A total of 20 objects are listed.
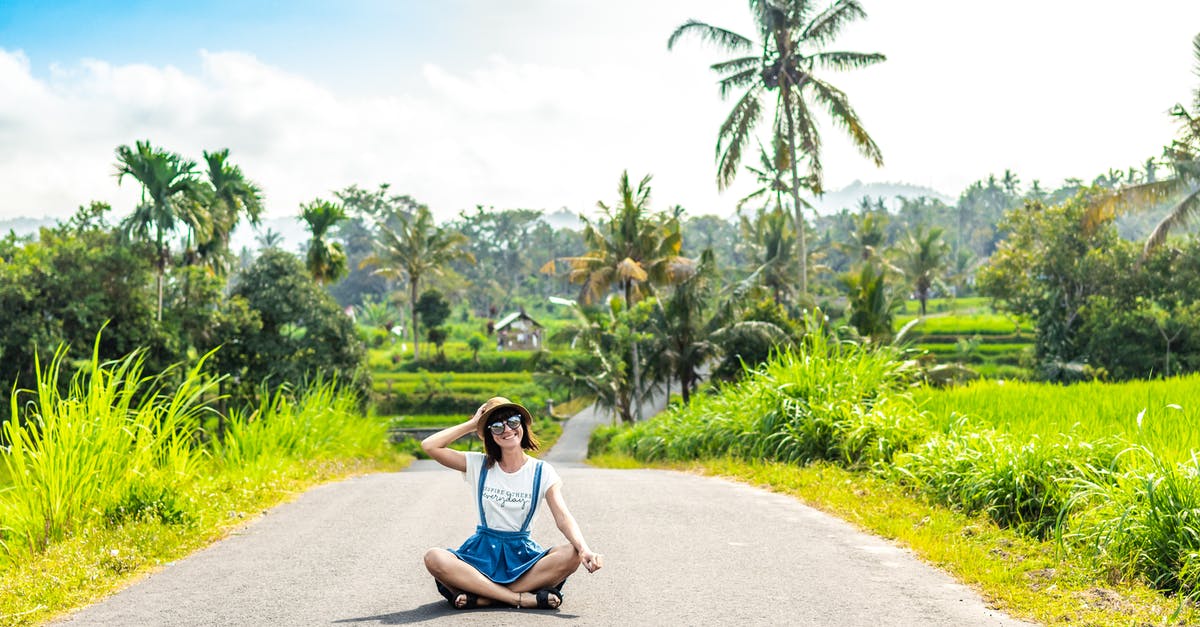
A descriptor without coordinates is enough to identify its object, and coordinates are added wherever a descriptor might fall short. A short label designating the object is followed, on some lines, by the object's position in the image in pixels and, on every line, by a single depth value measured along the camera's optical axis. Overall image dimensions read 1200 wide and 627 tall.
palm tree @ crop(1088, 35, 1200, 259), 29.05
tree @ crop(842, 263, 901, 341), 25.67
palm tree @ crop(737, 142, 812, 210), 44.00
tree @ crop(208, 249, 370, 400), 34.34
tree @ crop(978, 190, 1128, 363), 40.53
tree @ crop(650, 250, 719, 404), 30.66
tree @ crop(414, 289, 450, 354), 65.88
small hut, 76.56
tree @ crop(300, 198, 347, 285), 39.09
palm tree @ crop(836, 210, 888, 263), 75.44
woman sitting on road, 5.79
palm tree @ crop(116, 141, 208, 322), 30.39
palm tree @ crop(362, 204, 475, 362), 61.34
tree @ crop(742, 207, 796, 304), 59.19
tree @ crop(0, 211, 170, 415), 27.50
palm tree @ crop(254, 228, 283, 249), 131.95
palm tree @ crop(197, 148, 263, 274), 36.81
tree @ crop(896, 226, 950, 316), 72.74
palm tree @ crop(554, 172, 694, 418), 37.00
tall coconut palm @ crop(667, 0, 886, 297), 32.59
